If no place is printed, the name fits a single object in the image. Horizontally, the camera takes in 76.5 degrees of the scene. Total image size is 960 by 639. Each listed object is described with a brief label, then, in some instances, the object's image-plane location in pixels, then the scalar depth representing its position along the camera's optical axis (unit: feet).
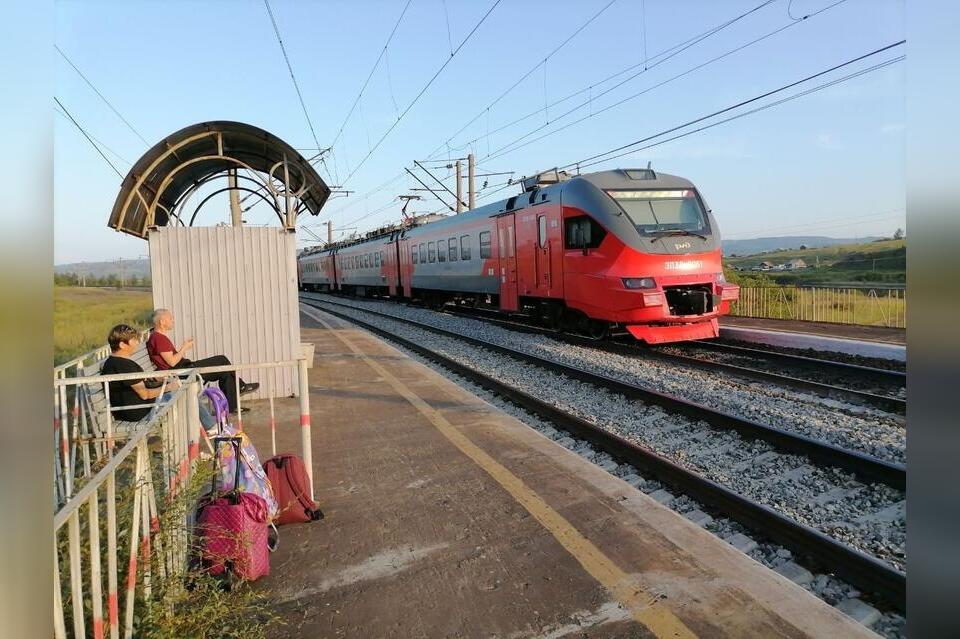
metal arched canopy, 23.52
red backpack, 13.29
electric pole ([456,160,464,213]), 96.04
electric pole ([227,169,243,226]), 52.16
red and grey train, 34.63
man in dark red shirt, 19.07
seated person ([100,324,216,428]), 16.85
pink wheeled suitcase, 10.70
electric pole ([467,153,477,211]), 90.02
